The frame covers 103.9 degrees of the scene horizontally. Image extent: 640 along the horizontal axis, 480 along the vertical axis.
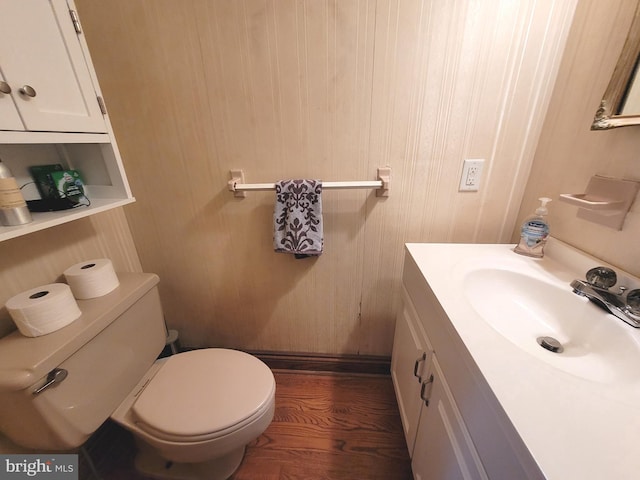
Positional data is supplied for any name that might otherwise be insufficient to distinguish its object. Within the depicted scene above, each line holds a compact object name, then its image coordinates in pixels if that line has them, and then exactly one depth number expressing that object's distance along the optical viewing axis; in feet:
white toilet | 2.16
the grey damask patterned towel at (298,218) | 3.32
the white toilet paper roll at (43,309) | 2.25
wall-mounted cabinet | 2.05
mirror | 2.08
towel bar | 3.24
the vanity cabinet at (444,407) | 1.38
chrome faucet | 1.86
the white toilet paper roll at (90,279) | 2.81
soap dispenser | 2.80
